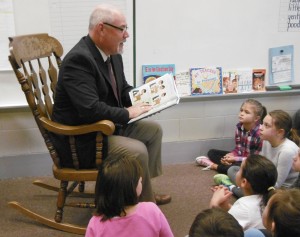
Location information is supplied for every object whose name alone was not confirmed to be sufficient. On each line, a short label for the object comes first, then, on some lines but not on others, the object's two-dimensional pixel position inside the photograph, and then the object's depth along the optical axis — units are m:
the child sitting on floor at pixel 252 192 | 1.58
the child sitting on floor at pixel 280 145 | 2.16
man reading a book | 1.77
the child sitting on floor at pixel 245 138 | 2.58
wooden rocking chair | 1.75
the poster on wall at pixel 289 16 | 2.72
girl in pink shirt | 1.22
